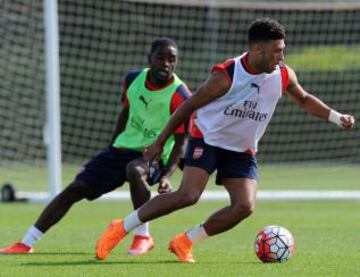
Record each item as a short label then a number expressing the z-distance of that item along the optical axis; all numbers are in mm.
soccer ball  18453
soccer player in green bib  20859
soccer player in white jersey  18328
